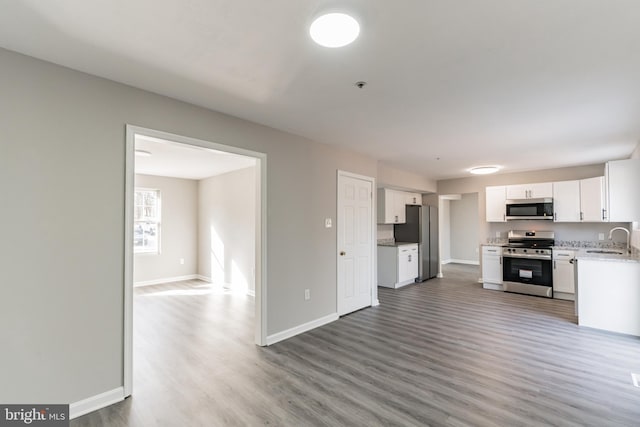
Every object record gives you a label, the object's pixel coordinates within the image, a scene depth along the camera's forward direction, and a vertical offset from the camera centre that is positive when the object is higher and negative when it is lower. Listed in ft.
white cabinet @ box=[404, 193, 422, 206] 23.98 +1.81
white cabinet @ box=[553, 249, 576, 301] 17.89 -3.34
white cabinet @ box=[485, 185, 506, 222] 21.34 +1.25
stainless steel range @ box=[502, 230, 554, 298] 18.56 -2.95
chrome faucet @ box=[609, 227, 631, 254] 17.18 -1.03
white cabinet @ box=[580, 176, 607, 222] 17.38 +1.35
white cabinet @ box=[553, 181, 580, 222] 18.66 +1.24
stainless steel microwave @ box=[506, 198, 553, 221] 19.47 +0.76
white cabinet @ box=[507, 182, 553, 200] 19.67 +2.03
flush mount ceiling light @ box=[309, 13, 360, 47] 5.26 +3.60
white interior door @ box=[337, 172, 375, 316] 14.78 -1.23
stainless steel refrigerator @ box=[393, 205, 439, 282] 22.77 -1.08
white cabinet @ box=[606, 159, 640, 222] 12.13 +1.29
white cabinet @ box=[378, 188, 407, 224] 21.22 +1.03
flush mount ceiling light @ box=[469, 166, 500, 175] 18.80 +3.33
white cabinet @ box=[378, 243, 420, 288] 20.70 -3.28
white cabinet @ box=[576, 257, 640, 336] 12.10 -3.24
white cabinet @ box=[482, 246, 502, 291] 20.68 -3.40
